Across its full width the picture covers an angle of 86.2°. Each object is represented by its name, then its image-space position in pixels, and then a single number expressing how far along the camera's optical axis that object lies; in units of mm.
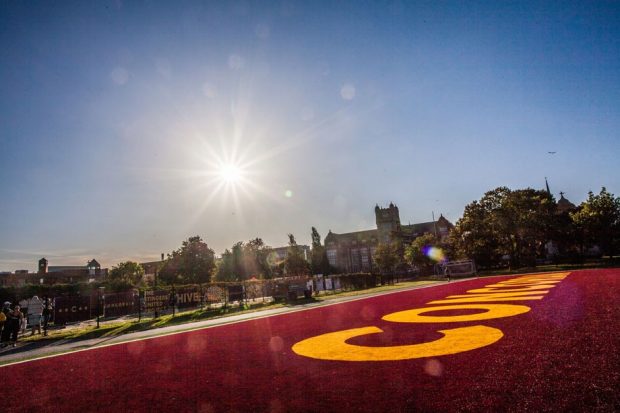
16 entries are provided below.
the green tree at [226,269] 75462
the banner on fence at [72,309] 24859
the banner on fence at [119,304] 28312
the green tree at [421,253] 65625
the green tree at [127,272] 87000
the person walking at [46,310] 17312
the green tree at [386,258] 71875
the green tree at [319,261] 97062
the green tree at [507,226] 50569
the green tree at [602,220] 48656
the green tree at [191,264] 64375
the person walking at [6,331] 14562
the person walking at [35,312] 19266
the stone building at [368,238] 111275
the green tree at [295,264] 86312
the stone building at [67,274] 85188
